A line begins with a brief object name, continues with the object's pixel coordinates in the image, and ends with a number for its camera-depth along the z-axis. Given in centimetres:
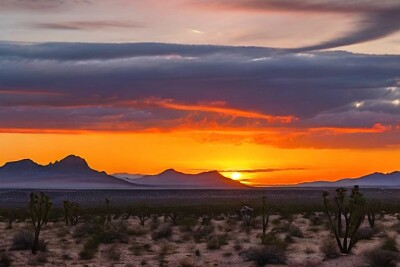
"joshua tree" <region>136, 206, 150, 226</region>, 5040
